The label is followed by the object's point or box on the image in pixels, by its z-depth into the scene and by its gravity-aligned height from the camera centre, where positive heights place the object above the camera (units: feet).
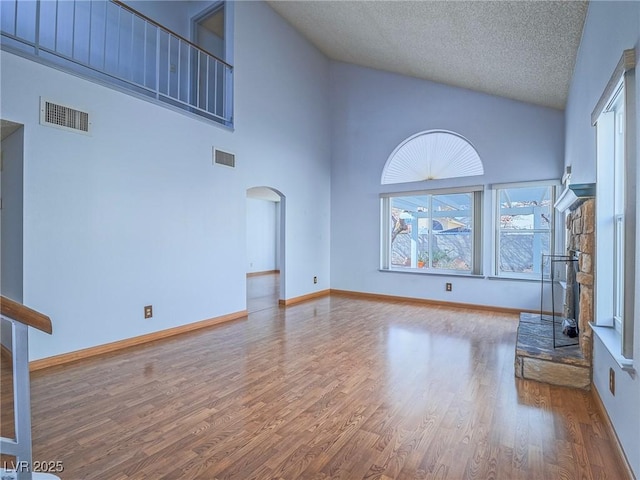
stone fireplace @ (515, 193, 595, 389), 7.90 -2.82
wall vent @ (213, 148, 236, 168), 14.21 +3.61
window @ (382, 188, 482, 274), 17.51 +0.60
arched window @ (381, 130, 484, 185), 17.43 +4.63
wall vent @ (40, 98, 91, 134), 9.28 +3.54
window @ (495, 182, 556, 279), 15.56 +0.70
